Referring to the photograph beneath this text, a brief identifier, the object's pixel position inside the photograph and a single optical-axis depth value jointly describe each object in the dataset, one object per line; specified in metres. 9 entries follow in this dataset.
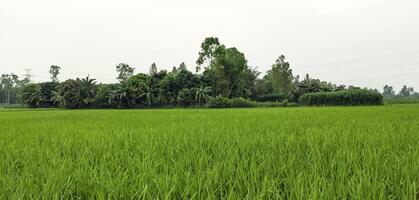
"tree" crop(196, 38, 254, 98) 37.62
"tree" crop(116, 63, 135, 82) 62.31
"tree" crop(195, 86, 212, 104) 34.41
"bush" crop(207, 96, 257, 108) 30.33
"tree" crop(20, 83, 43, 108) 42.56
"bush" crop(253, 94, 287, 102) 38.37
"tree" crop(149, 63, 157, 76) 63.81
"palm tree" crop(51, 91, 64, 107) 39.35
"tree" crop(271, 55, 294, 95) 44.25
